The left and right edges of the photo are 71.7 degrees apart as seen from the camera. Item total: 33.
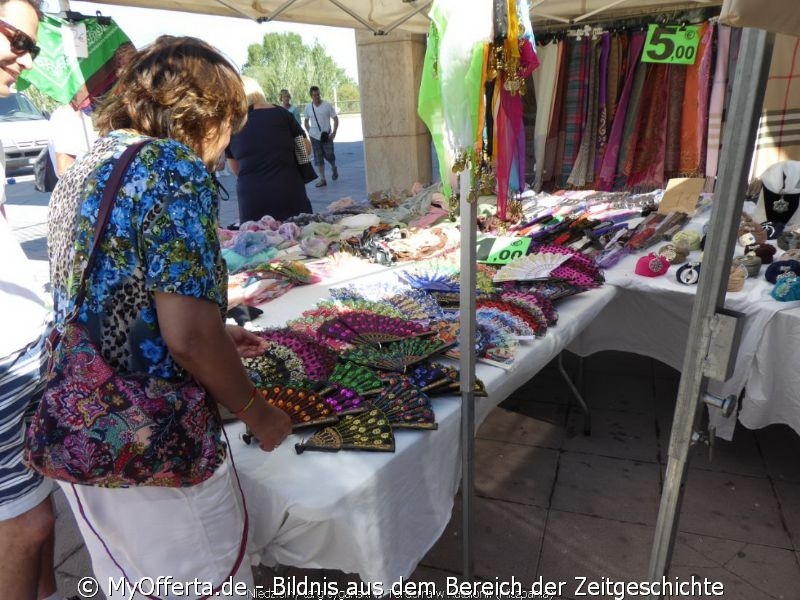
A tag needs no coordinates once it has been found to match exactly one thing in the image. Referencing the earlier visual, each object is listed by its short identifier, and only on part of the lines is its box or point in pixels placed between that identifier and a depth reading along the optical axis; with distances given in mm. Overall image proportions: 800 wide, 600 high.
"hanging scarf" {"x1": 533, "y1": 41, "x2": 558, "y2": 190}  5070
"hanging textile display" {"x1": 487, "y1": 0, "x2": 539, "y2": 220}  1267
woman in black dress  3748
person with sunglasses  1350
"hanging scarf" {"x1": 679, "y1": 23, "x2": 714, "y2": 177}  4453
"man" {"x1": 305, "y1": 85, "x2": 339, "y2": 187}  10961
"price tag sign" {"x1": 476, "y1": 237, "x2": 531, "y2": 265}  2812
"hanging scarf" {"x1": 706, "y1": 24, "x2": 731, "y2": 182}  4387
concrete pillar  5945
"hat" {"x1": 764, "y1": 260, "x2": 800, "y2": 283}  2262
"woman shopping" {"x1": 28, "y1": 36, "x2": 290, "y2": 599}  944
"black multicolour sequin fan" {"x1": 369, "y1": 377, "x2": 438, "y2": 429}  1471
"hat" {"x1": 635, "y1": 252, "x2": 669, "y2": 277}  2588
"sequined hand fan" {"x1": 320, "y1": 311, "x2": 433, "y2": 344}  1865
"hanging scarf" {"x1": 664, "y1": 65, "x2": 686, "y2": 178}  4688
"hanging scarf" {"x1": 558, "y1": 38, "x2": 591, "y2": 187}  4973
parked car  10164
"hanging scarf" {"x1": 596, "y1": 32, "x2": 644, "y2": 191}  4746
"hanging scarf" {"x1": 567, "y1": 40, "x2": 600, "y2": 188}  4944
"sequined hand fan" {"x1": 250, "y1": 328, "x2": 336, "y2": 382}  1622
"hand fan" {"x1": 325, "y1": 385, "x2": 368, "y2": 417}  1489
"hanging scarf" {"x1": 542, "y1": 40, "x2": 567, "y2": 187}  5039
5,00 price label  4445
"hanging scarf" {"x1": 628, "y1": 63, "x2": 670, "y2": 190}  4789
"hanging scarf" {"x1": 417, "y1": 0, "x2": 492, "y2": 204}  1230
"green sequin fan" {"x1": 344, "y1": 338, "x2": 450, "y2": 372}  1702
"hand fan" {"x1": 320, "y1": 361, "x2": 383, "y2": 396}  1588
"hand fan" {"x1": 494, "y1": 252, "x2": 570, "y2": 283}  2400
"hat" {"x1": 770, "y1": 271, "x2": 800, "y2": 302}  2164
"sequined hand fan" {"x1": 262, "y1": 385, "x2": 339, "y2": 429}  1438
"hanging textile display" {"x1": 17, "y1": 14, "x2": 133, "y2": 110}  3219
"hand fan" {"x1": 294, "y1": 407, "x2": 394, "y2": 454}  1362
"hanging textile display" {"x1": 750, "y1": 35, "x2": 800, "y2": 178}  4281
